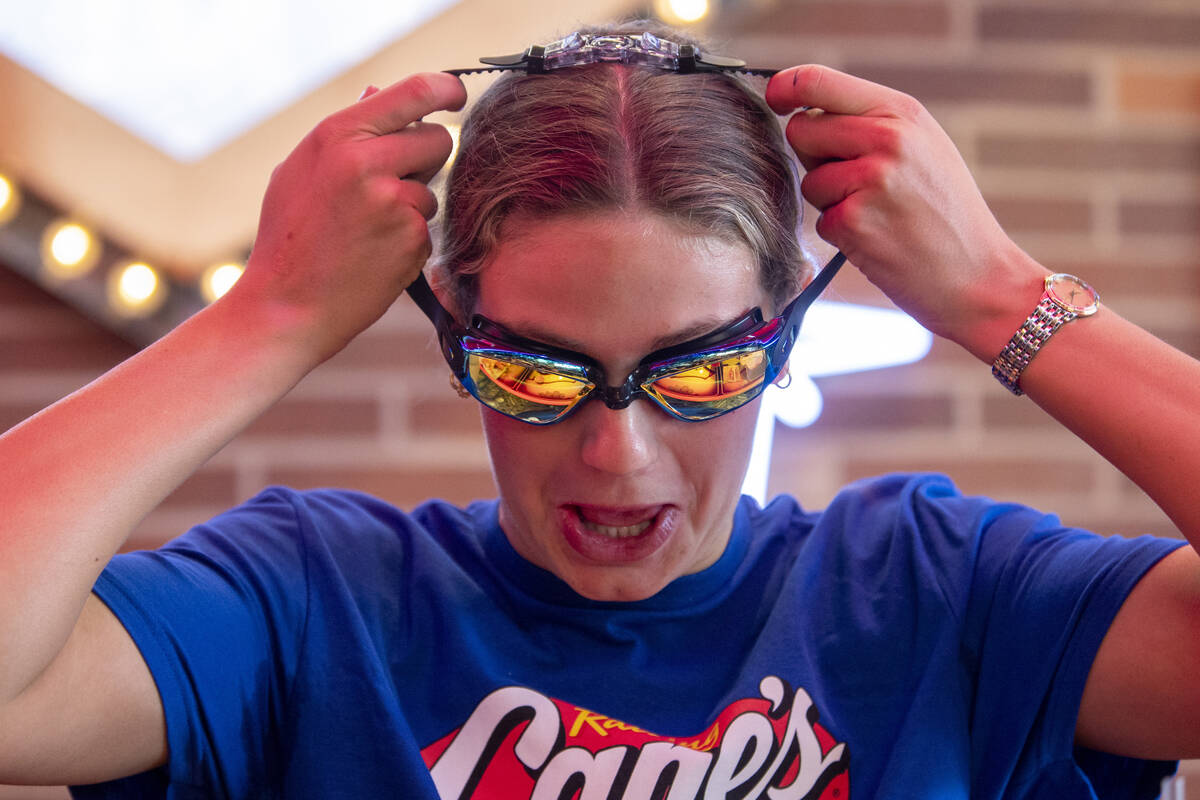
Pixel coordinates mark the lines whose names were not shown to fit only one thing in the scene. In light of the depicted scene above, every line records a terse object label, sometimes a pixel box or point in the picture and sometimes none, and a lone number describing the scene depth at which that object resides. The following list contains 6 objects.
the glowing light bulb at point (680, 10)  1.87
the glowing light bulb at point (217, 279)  1.84
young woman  1.47
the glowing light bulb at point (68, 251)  1.83
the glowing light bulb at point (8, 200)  1.81
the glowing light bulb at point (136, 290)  1.83
